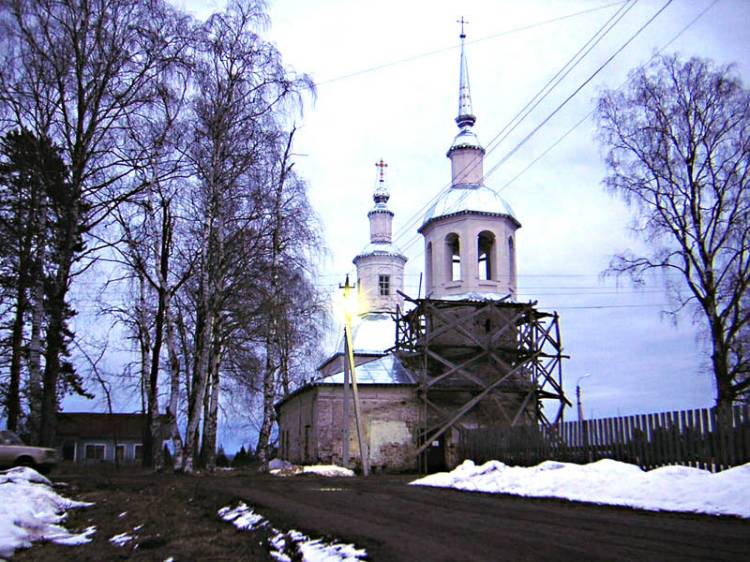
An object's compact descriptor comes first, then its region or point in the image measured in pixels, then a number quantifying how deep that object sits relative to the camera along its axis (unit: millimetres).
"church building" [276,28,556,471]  31469
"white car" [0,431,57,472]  19078
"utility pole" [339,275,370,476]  25252
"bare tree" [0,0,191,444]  16203
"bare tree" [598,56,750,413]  20562
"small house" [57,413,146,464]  64250
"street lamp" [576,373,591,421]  43438
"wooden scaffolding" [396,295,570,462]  31984
